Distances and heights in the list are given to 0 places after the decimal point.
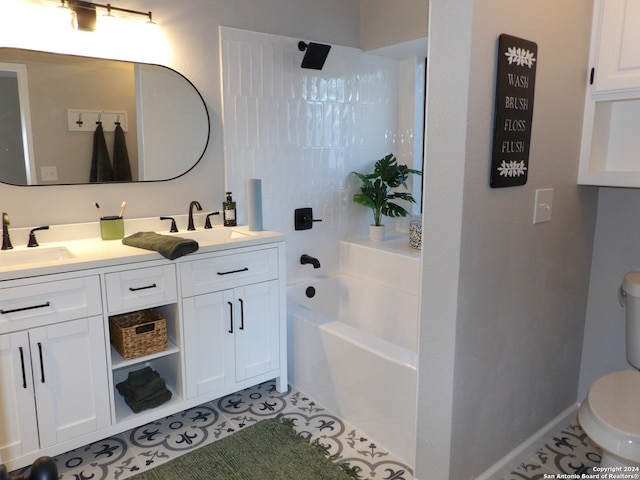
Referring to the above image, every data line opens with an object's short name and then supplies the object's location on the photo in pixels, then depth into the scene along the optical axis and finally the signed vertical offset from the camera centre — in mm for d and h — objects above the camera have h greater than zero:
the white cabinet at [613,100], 1895 +243
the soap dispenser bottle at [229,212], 2760 -314
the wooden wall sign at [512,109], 1611 +168
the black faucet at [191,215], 2646 -319
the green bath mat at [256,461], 2023 -1312
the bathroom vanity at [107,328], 1852 -756
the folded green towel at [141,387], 2236 -1079
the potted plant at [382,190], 3305 -226
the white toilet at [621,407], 1555 -856
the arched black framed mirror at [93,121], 2168 +169
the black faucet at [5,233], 2125 -341
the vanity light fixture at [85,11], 2174 +650
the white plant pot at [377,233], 3410 -528
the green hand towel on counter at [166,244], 2098 -389
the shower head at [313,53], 2955 +629
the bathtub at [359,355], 2111 -1010
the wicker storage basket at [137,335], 2160 -804
